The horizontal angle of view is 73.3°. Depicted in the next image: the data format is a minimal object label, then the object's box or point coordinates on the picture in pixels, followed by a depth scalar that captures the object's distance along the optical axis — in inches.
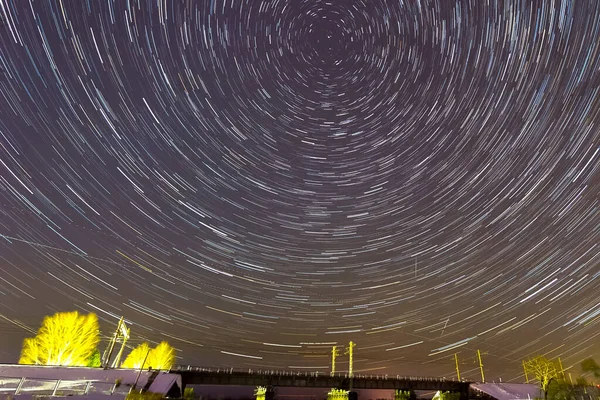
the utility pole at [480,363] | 2913.1
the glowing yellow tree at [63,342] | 2146.9
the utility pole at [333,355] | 2964.6
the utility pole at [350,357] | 2783.5
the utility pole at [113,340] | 1840.7
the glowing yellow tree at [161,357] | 3329.2
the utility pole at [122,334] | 2129.4
